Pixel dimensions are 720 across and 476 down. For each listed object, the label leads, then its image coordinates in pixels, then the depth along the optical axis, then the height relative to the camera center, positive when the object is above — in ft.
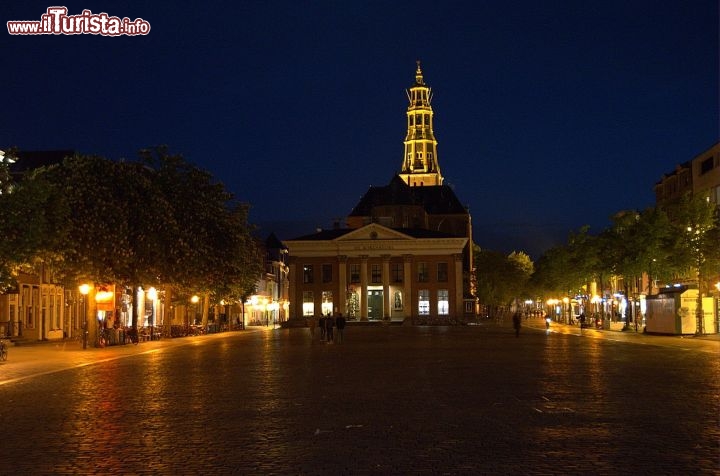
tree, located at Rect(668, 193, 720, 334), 179.73 +13.67
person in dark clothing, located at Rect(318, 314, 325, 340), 180.97 -3.27
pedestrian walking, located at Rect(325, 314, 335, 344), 178.40 -3.42
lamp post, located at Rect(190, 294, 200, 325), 230.73 +3.28
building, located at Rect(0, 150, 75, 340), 182.91 +1.30
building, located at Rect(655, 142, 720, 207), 242.58 +38.79
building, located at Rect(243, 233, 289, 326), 408.46 +9.87
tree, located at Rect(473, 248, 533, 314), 515.09 +16.33
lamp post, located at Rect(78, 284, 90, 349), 153.69 +3.85
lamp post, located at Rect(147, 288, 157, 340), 237.04 +3.39
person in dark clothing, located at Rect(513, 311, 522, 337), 206.59 -3.46
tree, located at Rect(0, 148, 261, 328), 123.03 +15.54
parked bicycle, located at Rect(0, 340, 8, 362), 119.44 -4.99
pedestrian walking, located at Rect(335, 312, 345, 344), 178.40 -3.07
